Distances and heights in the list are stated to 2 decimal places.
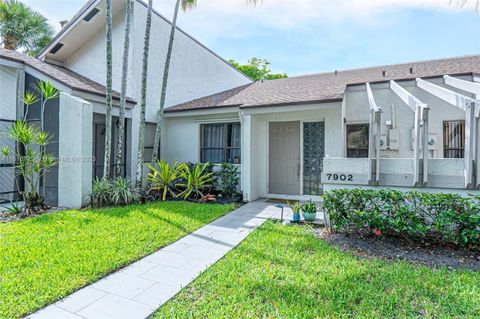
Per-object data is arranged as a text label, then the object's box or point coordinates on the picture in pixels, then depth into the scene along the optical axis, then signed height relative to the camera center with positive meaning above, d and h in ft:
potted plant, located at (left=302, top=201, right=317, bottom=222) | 21.21 -4.33
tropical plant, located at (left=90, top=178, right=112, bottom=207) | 26.40 -3.72
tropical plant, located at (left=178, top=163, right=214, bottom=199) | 31.37 -2.75
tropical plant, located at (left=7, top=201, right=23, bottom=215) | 23.91 -4.93
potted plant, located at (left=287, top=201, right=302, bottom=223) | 21.63 -4.47
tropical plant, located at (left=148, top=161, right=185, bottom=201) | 31.32 -2.62
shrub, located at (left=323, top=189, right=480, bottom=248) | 14.60 -3.24
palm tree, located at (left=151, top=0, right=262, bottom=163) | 30.43 +11.23
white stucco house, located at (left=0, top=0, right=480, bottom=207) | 17.61 +4.11
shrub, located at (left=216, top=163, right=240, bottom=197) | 32.14 -2.68
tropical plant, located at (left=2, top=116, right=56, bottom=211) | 23.41 -0.51
